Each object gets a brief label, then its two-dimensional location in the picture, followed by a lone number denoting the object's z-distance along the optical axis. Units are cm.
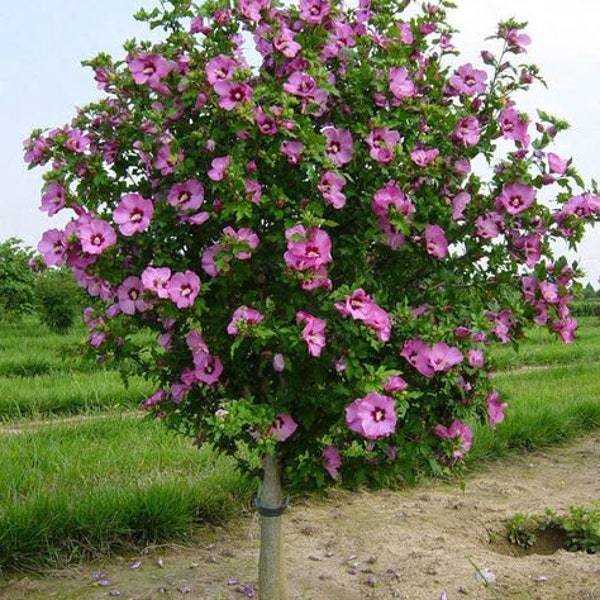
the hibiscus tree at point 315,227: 265
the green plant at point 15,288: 1875
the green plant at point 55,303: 1712
